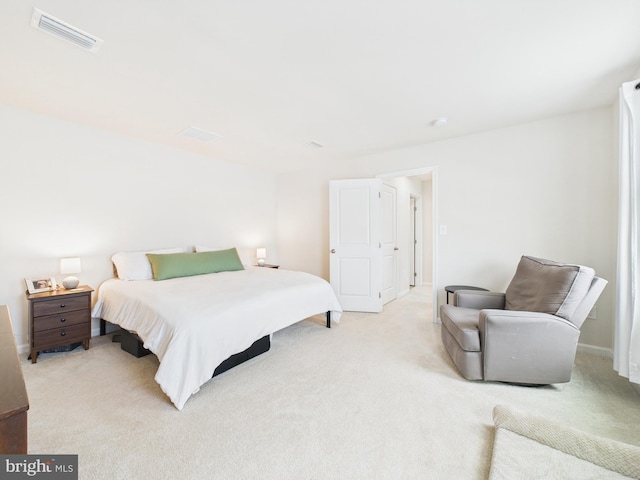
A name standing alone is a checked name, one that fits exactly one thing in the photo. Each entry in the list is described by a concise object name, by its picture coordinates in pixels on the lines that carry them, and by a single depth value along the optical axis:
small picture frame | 2.71
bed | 1.92
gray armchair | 2.05
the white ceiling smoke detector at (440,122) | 3.01
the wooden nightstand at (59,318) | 2.54
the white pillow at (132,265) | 3.23
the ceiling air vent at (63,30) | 1.61
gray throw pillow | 2.09
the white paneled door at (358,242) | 4.20
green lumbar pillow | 3.31
